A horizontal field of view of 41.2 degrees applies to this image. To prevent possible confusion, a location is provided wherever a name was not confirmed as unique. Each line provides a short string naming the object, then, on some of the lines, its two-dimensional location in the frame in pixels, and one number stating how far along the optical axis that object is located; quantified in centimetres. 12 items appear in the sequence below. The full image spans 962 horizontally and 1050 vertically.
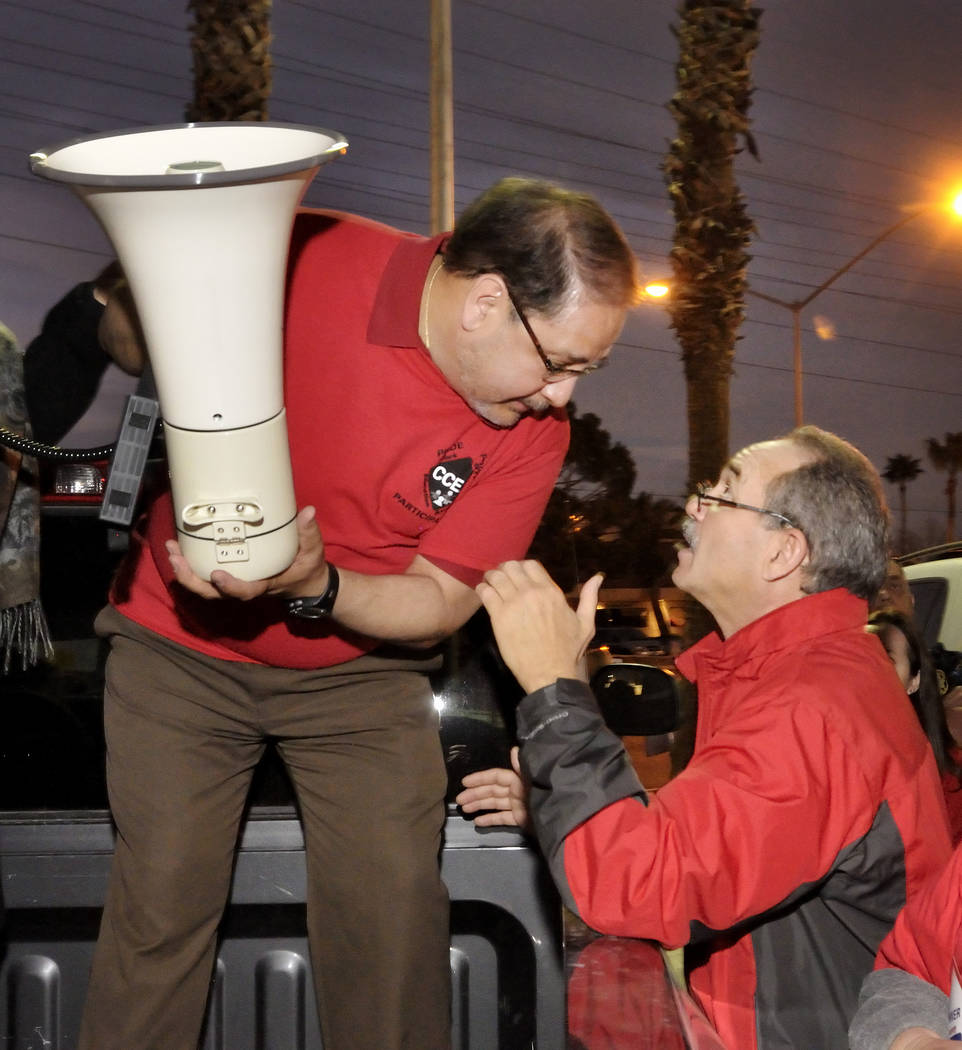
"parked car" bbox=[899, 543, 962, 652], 621
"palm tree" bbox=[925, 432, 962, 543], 5141
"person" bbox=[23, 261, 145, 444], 226
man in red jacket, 194
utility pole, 1044
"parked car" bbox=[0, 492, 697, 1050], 226
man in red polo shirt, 227
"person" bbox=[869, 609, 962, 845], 335
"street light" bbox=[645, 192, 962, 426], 1523
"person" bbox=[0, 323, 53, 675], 234
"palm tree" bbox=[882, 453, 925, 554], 5756
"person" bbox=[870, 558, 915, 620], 425
